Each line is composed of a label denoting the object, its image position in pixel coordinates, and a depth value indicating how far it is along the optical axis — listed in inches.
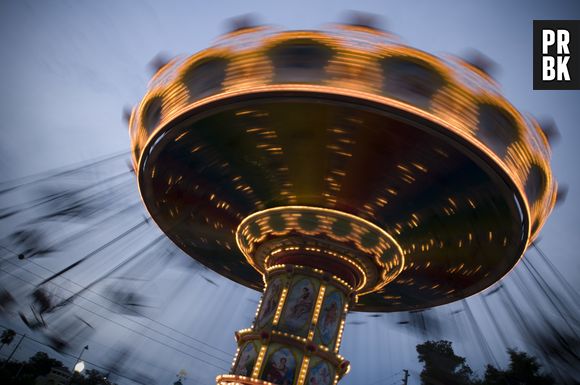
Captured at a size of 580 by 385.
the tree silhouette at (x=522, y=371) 960.3
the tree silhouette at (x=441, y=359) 1383.5
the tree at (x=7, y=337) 2512.4
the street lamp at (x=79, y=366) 730.2
